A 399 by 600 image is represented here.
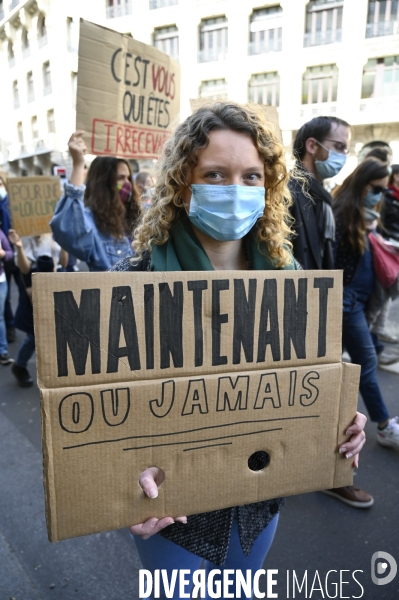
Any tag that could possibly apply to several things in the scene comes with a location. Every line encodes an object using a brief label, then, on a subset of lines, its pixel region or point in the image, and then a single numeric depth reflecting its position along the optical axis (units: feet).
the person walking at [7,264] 15.30
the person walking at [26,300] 11.66
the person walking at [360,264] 8.36
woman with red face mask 7.47
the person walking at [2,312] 13.53
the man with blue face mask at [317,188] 6.93
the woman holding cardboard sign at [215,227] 3.73
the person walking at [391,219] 13.56
